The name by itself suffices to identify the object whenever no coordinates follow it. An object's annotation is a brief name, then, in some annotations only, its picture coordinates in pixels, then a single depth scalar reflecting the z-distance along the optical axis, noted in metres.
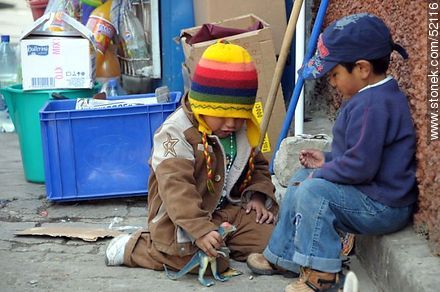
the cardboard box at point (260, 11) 8.65
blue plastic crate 7.11
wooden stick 7.20
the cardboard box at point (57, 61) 7.89
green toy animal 5.23
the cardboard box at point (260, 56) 7.74
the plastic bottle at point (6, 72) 11.05
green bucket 7.86
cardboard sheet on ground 6.26
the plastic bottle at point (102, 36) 9.51
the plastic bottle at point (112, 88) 9.24
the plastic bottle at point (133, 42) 9.89
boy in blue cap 4.72
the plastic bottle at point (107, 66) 9.65
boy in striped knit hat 5.23
